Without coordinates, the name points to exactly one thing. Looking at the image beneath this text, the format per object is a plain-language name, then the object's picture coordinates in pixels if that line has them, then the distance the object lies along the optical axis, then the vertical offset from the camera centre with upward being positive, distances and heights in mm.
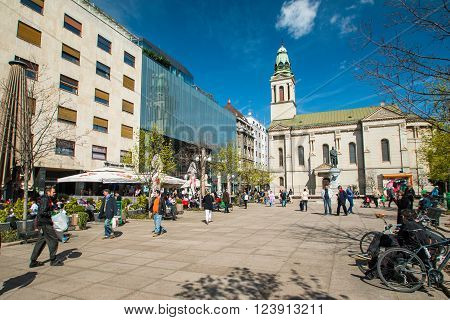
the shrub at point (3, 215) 10285 -998
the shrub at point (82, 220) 12158 -1377
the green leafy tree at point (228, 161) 32656 +2977
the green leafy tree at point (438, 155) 20609 +2573
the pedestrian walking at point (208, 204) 14156 -847
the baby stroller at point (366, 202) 26064 -1478
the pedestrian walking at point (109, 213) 10000 -894
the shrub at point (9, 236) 9172 -1581
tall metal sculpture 10398 +2514
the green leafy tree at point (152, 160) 17922 +1856
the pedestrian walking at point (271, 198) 28673 -1197
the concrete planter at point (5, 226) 9945 -1346
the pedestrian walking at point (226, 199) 20984 -901
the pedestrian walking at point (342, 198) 17778 -742
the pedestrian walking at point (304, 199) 22844 -1003
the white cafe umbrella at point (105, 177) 15352 +576
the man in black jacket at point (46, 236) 6574 -1127
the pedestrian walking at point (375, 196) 24500 -879
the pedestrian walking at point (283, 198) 28633 -1206
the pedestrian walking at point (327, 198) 18500 -755
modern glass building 34781 +11954
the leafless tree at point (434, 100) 6041 +1978
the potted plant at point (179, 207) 19438 -1376
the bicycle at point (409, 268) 4883 -1438
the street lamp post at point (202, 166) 24148 +1843
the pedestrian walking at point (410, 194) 9034 -256
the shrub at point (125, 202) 16989 -907
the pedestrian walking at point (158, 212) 10844 -961
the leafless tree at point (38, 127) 10547 +4440
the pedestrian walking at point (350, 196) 19706 -728
